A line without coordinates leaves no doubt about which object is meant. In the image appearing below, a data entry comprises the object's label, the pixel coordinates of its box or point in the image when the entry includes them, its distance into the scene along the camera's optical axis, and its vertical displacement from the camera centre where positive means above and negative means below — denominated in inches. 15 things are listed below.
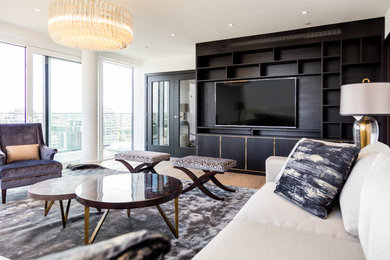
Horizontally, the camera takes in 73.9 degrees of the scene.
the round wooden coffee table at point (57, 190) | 81.6 -21.3
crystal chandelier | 100.7 +41.9
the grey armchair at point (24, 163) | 115.8 -17.9
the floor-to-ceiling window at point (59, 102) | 188.1 +18.8
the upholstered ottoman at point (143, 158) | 148.5 -18.5
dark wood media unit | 159.5 +39.1
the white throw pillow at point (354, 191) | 49.8 -13.3
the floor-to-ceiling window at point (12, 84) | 168.1 +28.3
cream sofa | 33.3 -20.8
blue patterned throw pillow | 59.9 -11.9
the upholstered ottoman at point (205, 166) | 122.6 -19.3
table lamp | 90.1 +8.0
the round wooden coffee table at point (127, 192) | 70.4 -19.9
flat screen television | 178.9 +17.8
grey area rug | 76.7 -35.0
